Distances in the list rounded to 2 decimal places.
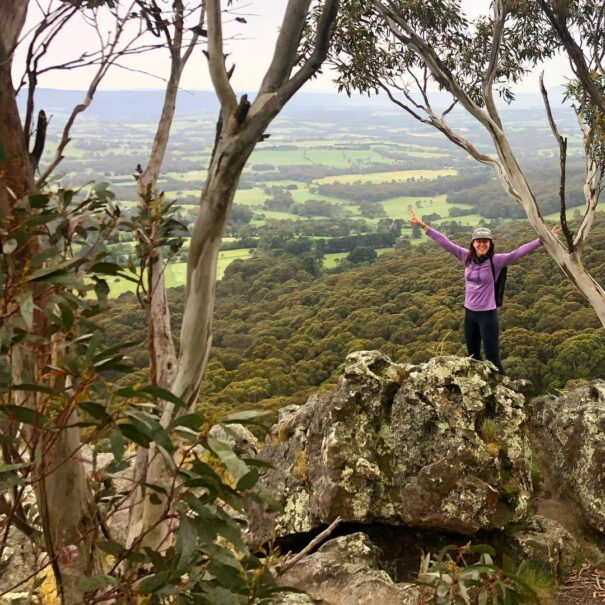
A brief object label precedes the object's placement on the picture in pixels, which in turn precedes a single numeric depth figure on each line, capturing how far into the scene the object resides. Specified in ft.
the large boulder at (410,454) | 12.87
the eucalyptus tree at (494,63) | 19.49
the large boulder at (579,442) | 13.58
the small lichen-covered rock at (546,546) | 12.44
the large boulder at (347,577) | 9.55
